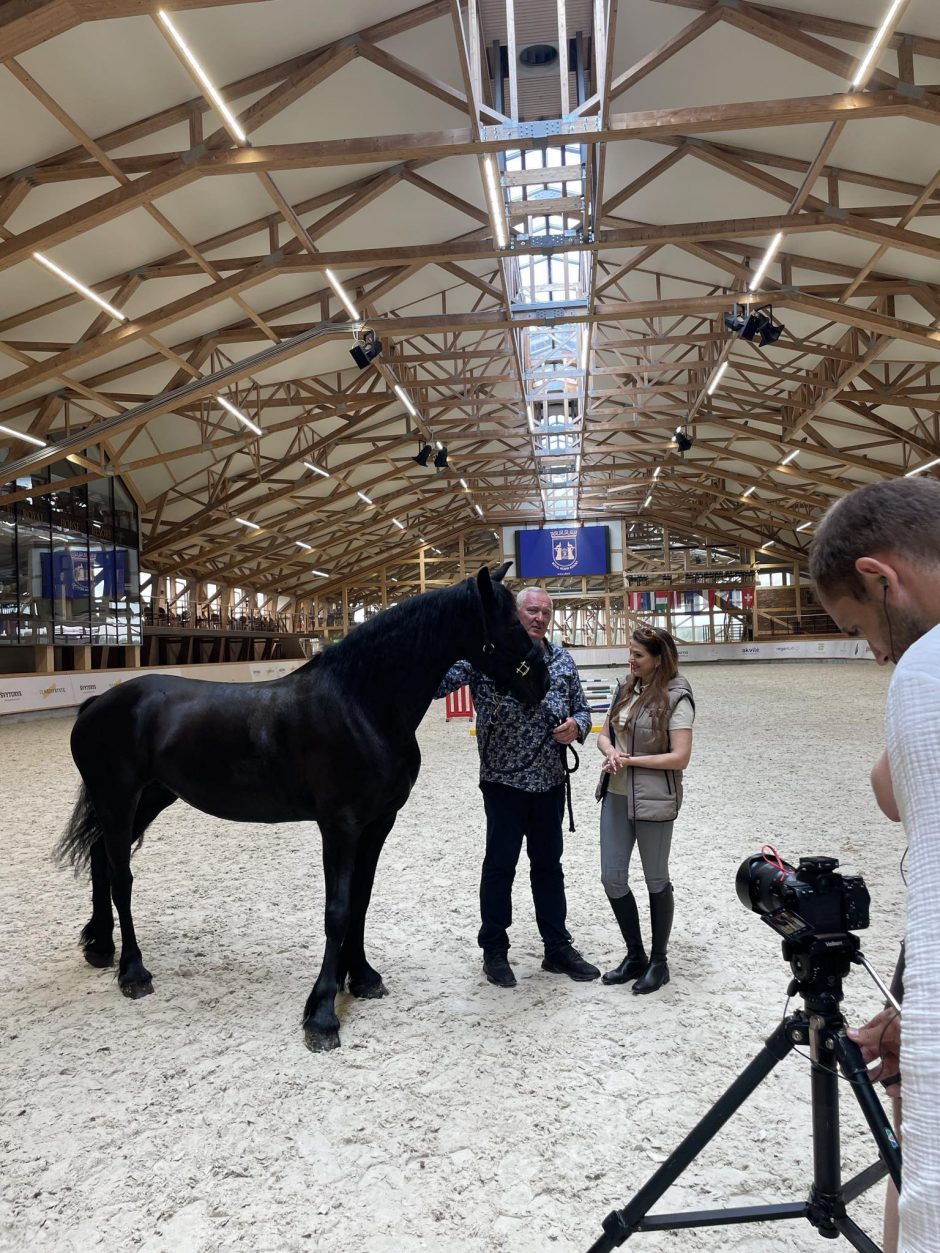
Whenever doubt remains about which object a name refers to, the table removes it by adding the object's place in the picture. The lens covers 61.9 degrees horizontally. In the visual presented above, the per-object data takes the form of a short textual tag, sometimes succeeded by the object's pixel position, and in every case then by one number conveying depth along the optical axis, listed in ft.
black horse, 9.11
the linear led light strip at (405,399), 51.08
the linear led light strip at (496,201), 26.48
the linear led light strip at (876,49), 19.06
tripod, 3.93
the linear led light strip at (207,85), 18.88
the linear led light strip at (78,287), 28.35
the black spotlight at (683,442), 65.00
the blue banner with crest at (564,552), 93.30
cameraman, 2.18
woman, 9.75
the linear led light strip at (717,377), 48.26
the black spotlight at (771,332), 39.78
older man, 10.03
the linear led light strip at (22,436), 41.85
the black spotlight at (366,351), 40.22
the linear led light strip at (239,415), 46.78
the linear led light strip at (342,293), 34.17
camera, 3.95
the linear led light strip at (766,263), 31.50
